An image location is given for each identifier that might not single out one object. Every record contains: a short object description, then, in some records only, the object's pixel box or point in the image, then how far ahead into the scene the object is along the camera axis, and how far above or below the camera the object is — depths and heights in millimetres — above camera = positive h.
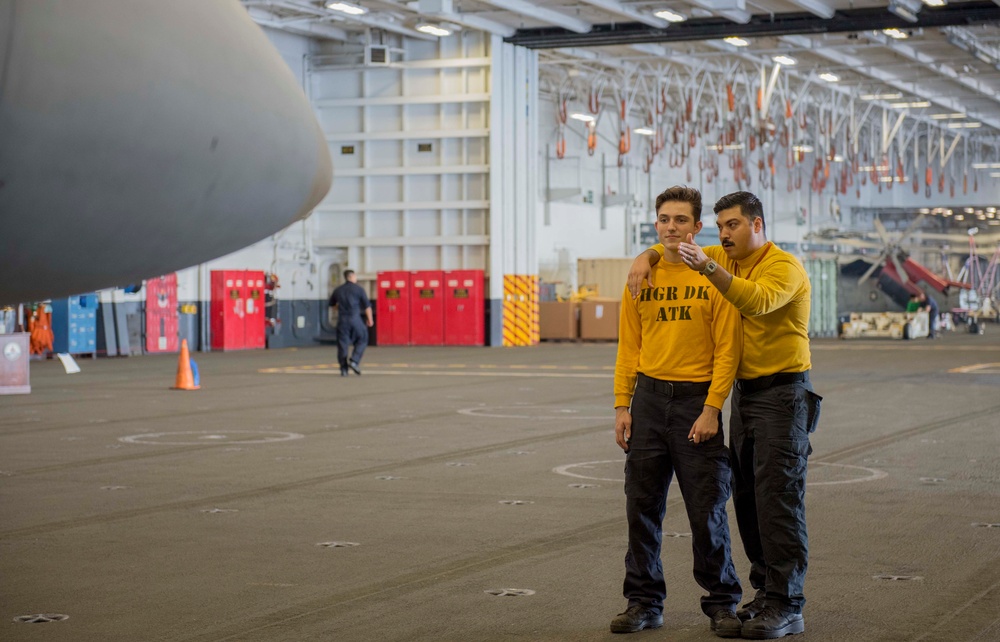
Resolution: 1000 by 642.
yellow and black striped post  34250 -467
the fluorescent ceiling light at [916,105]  46425 +6489
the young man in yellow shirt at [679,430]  5574 -596
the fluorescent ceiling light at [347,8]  28984 +6295
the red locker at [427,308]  34469 -407
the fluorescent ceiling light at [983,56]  36700 +6546
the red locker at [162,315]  31125 -494
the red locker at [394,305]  34906 -326
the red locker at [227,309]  32688 -375
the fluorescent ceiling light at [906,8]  27750 +5971
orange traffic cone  20141 -1235
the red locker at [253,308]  33375 -364
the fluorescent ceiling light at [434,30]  31297 +6248
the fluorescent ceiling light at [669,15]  29516 +6172
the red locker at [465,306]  33938 -355
